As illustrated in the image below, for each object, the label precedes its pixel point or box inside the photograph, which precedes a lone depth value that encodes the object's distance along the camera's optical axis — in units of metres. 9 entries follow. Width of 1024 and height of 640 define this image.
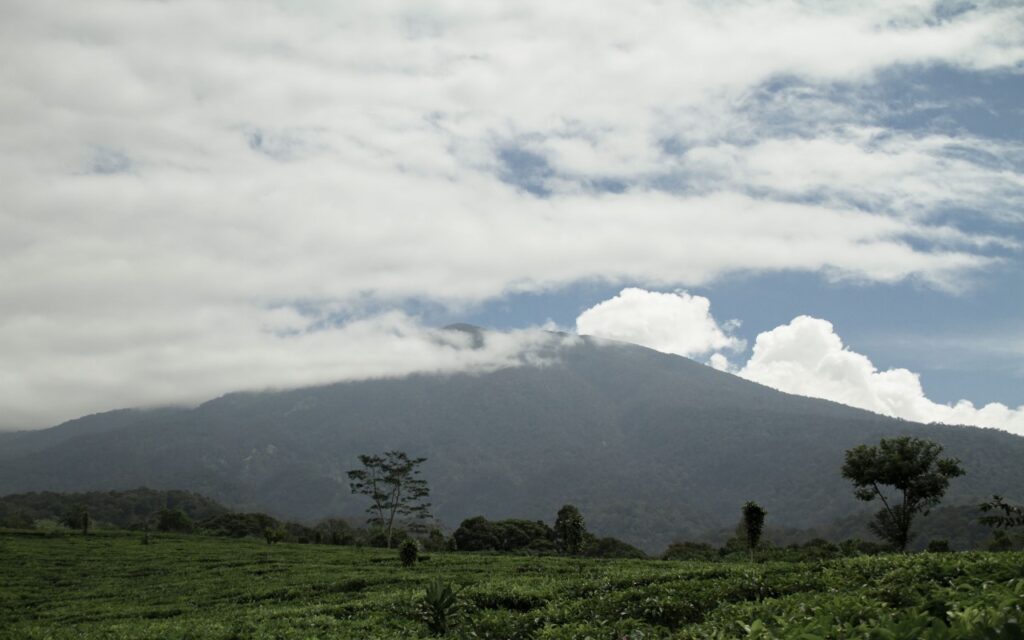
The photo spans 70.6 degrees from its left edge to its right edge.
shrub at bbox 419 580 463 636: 19.42
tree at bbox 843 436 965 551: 53.47
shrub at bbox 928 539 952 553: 57.35
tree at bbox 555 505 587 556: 72.44
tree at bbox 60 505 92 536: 87.69
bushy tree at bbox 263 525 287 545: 80.67
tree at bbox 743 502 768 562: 49.85
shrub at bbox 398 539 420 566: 48.06
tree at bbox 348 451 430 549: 103.25
